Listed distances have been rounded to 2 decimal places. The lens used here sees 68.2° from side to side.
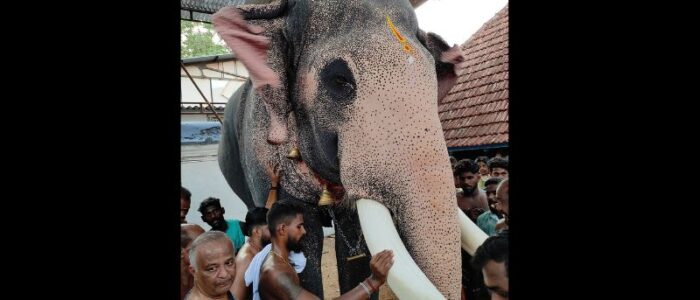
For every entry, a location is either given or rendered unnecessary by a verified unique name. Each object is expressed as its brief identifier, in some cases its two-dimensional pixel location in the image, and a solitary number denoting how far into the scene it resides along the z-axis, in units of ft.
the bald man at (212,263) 4.69
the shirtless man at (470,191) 8.98
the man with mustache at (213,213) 8.36
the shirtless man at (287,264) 5.01
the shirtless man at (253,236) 6.84
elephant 5.24
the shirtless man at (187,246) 5.83
